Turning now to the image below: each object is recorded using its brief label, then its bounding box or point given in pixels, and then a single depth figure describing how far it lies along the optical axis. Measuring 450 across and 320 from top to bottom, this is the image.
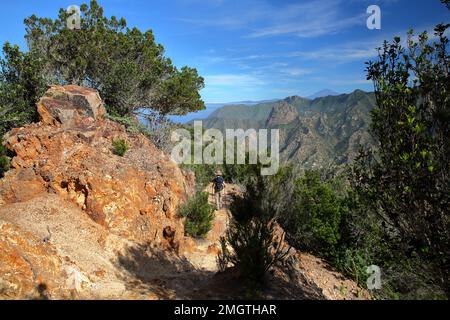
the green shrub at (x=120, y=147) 12.55
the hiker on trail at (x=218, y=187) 15.64
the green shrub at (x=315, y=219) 14.38
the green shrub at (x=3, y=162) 11.16
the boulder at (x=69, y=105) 12.72
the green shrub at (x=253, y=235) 7.01
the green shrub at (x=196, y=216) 13.04
